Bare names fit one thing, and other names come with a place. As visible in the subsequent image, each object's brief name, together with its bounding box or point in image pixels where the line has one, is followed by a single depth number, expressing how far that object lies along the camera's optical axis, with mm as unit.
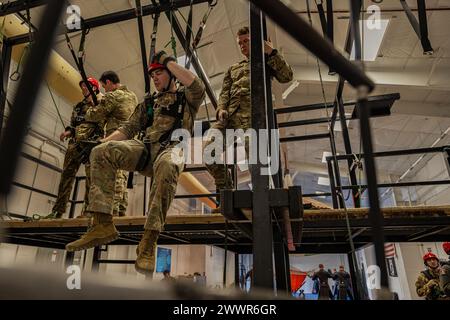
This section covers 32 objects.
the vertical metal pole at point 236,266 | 4183
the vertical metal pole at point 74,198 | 4211
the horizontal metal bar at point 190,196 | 3538
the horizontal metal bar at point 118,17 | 3143
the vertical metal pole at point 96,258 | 3831
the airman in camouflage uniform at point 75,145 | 3496
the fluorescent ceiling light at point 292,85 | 6256
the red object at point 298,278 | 16303
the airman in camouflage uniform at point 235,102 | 2689
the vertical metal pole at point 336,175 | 2610
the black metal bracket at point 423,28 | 2455
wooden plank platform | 2125
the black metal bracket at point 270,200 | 1220
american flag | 12742
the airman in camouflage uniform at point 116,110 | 3230
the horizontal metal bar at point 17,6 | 3158
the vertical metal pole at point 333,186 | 3311
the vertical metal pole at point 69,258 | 3633
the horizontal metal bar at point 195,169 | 3357
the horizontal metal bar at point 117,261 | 3786
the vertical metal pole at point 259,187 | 1092
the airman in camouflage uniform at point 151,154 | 1796
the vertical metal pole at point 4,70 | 3420
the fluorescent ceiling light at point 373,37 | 5344
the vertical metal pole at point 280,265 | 2387
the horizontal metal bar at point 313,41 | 621
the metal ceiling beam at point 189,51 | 2839
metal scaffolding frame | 385
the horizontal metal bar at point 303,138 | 3433
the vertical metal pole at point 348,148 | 2717
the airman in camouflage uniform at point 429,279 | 4469
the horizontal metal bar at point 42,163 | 3325
